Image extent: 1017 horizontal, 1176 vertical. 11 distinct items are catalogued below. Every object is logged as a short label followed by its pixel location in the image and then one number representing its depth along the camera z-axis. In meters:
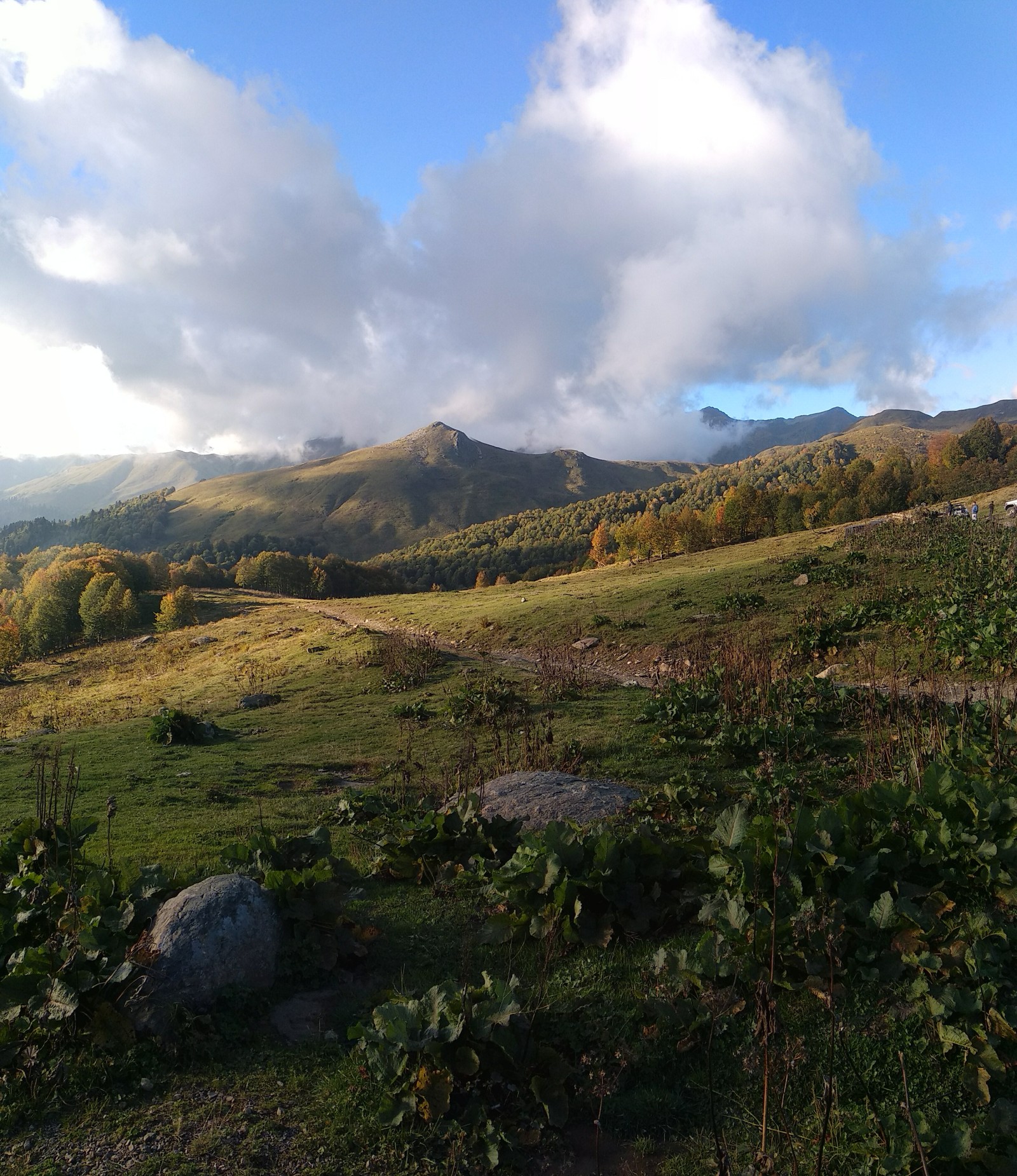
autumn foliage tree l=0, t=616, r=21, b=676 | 64.88
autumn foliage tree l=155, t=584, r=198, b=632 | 72.88
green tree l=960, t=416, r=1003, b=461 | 98.31
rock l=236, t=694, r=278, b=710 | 27.94
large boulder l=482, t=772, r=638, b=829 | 10.19
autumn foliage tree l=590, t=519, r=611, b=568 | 120.88
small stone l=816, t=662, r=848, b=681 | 19.24
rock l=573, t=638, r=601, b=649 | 31.12
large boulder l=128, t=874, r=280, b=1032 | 5.95
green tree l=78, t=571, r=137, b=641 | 75.06
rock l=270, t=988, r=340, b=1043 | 6.11
